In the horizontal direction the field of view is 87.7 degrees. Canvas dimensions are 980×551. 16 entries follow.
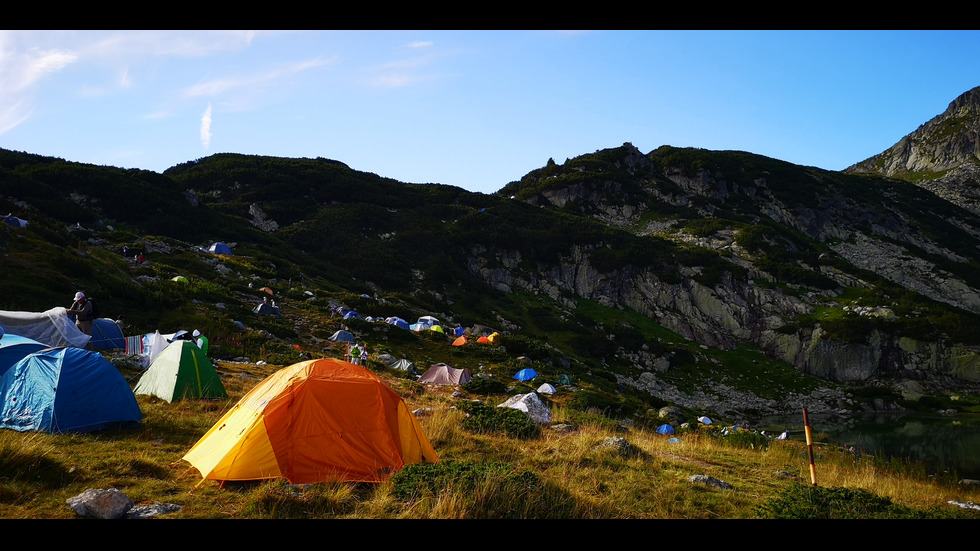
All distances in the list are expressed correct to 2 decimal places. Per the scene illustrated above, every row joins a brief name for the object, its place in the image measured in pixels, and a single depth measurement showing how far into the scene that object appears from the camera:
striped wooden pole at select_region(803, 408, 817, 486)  8.15
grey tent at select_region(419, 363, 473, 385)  23.05
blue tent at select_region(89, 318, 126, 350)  16.58
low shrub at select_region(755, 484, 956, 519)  6.44
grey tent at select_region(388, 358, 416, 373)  24.55
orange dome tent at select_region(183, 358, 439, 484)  7.52
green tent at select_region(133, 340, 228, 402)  12.64
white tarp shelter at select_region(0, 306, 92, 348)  14.40
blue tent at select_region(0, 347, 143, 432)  9.14
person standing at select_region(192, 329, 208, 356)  16.48
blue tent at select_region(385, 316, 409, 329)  32.34
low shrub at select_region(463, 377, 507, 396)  21.08
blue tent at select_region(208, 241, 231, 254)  40.06
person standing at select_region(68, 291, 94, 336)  15.22
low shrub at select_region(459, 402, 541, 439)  11.87
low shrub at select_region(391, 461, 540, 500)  6.45
